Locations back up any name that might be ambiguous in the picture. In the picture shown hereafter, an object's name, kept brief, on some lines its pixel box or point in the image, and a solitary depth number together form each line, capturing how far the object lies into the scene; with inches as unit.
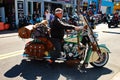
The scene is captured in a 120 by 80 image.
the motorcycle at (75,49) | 225.9
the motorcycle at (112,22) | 831.1
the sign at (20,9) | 797.9
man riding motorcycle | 225.8
